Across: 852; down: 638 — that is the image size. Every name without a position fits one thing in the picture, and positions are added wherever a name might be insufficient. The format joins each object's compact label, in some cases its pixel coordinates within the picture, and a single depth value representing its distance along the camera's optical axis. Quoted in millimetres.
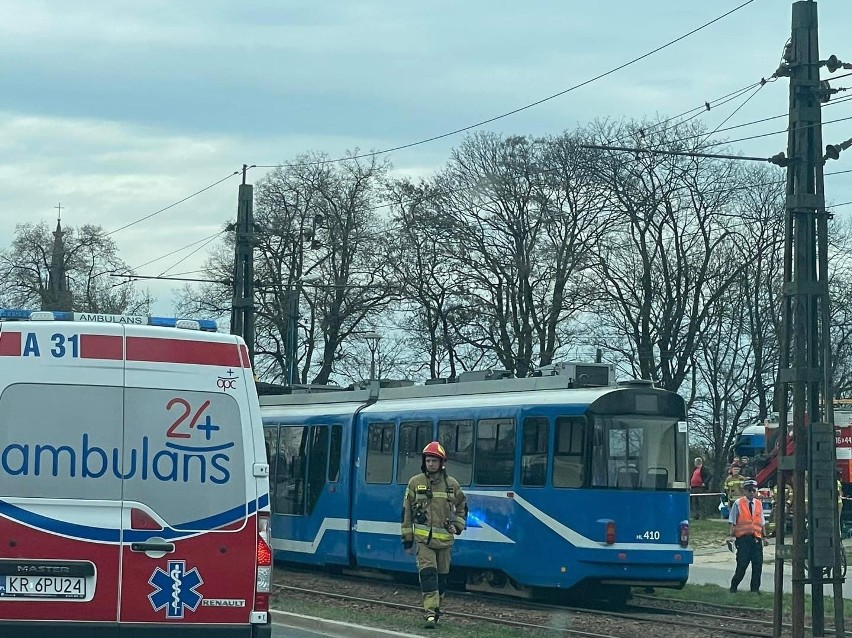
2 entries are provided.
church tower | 67262
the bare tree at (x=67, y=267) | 67750
